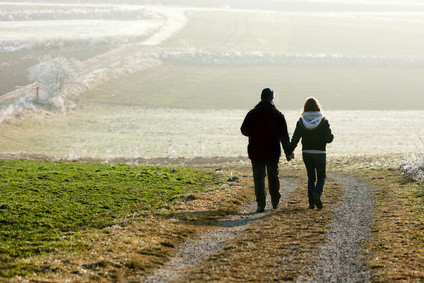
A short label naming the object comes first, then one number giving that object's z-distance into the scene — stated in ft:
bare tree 195.21
